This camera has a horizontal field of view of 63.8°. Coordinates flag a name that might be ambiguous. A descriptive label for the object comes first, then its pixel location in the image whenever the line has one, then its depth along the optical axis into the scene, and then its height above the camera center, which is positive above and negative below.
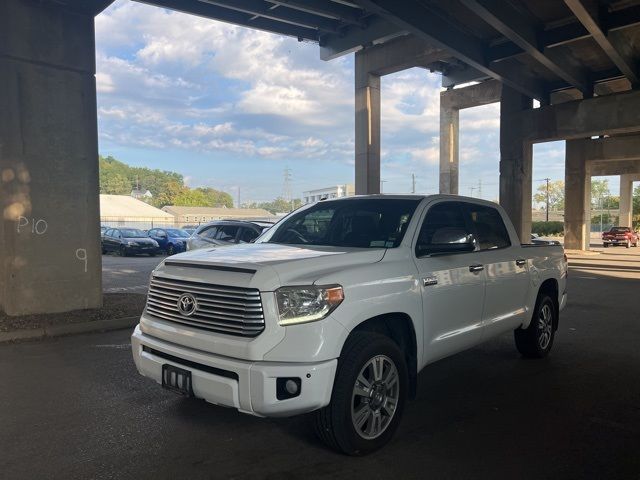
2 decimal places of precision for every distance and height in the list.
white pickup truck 3.41 -0.75
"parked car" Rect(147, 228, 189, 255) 27.66 -1.43
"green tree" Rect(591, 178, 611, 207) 119.81 +5.21
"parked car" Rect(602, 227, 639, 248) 39.88 -1.98
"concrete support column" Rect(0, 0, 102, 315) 8.25 +0.92
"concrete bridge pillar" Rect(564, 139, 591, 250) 32.31 +1.00
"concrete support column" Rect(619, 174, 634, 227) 49.94 +1.14
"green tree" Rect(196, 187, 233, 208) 142.62 +4.76
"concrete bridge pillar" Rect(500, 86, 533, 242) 24.33 +2.32
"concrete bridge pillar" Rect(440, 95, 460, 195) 35.44 +4.82
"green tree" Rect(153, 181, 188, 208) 122.94 +4.80
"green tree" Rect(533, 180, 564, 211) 129.00 +4.13
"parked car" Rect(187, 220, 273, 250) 12.60 -0.47
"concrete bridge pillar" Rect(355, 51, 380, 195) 25.78 +4.25
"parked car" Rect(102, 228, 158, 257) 25.81 -1.47
